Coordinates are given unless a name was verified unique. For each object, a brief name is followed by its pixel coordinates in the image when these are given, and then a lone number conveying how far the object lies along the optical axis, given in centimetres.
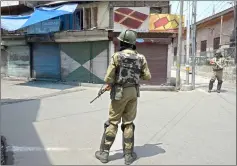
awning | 1199
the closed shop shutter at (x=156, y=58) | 1255
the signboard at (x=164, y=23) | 1220
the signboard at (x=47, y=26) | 1348
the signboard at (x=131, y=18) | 1225
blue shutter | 1452
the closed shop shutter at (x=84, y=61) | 1314
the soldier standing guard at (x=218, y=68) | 1034
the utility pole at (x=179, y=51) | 1122
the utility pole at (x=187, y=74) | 1224
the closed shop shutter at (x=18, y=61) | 1555
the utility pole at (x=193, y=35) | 1127
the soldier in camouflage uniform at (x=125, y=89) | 350
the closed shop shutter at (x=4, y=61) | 1655
